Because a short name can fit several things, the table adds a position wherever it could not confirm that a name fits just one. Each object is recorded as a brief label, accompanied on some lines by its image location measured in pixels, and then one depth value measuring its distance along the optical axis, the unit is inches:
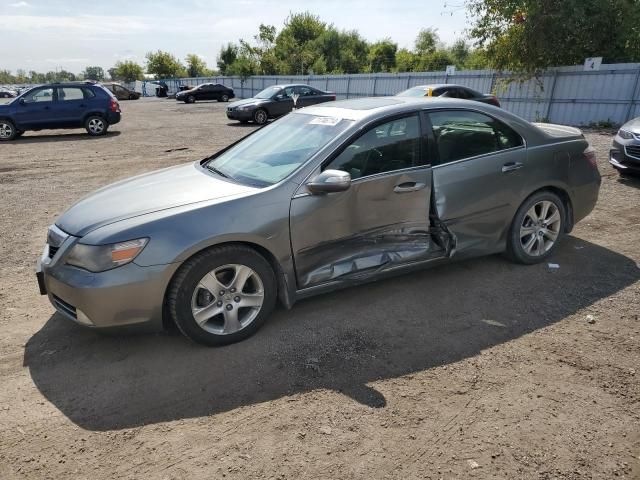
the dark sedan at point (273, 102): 745.0
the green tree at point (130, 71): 3580.2
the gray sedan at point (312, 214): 124.3
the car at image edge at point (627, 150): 299.0
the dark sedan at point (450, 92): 498.6
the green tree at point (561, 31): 661.3
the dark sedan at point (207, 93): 1411.2
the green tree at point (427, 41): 2576.3
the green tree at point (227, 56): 2544.3
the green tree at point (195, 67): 3179.1
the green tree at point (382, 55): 2363.4
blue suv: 587.2
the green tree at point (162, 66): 3024.1
